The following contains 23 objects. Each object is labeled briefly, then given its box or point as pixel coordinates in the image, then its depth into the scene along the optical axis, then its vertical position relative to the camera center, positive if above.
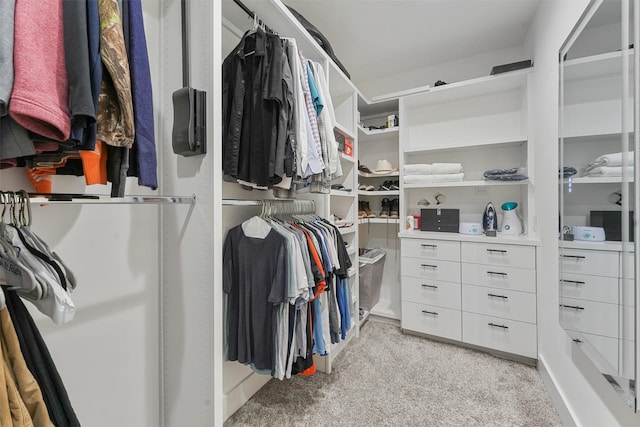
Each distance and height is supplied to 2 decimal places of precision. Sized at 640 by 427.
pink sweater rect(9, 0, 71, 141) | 0.51 +0.29
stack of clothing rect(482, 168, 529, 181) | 2.07 +0.31
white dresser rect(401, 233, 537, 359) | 2.02 -0.64
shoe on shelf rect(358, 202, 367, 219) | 2.70 +0.02
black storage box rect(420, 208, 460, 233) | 2.39 -0.06
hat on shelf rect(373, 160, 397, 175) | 2.74 +0.48
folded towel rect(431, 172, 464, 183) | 2.34 +0.32
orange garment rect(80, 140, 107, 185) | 0.71 +0.14
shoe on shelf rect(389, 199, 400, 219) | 2.77 +0.06
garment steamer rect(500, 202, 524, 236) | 2.23 -0.07
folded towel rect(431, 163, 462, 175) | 2.36 +0.40
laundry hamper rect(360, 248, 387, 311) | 2.62 -0.63
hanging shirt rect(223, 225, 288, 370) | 1.27 -0.38
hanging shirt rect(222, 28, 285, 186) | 1.20 +0.49
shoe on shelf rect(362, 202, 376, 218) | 2.81 +0.04
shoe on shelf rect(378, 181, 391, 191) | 2.75 +0.29
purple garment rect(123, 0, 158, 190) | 0.74 +0.33
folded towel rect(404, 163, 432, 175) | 2.45 +0.41
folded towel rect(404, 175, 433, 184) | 2.43 +0.32
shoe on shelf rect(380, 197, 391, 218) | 2.84 +0.06
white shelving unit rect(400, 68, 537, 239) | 2.25 +0.75
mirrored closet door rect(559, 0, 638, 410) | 0.93 +0.10
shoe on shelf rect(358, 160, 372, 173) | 2.77 +0.46
